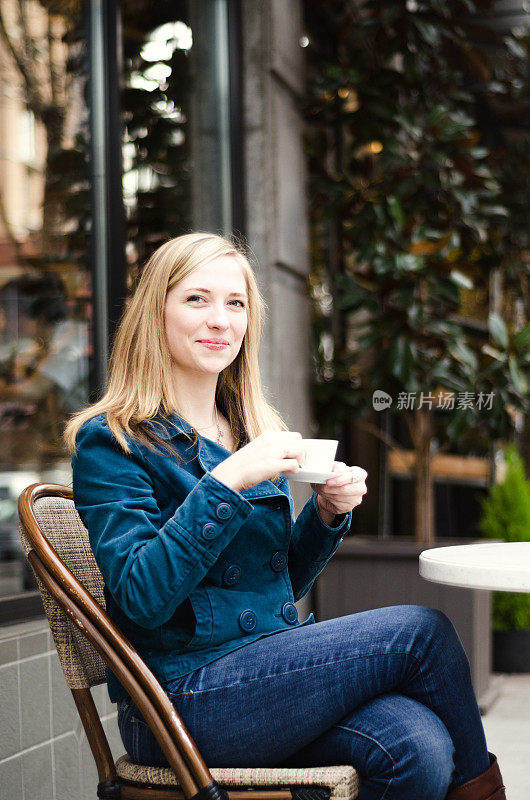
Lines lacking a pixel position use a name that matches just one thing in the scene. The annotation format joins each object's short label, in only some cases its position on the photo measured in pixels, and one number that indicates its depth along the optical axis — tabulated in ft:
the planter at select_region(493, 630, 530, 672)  19.36
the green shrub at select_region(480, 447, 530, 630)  19.28
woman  7.21
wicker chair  7.20
